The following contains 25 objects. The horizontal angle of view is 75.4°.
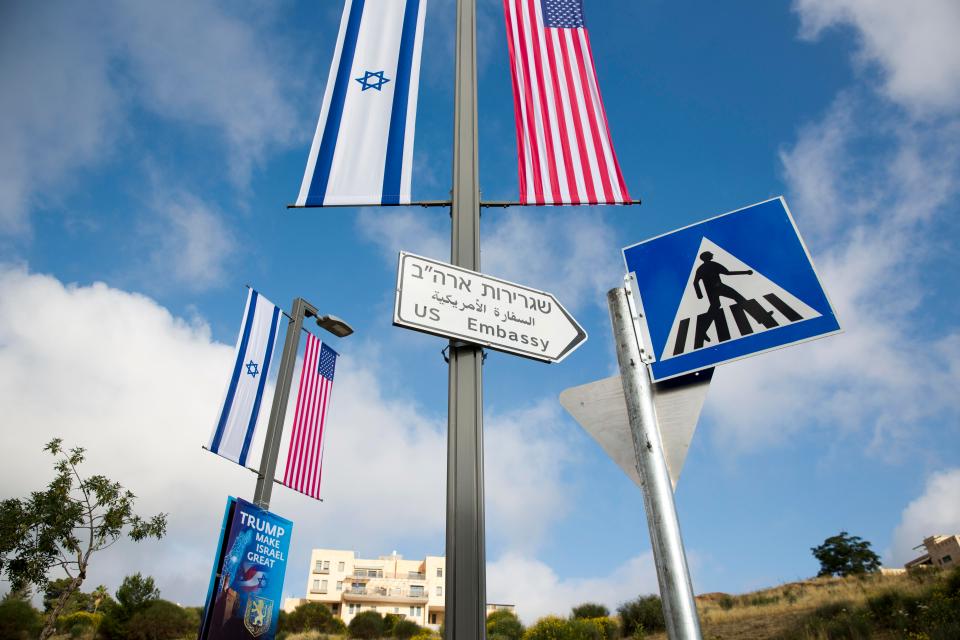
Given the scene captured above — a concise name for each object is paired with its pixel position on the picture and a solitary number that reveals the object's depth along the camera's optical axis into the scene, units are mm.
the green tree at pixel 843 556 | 43625
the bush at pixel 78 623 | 35375
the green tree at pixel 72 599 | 22547
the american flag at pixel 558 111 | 5434
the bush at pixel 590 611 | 30734
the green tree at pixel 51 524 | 21562
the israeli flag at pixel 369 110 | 5184
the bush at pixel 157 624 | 33219
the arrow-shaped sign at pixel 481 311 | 3523
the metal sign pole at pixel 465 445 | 2994
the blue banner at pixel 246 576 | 5785
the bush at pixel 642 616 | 24438
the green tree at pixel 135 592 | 34312
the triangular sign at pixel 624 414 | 2029
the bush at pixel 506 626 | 28438
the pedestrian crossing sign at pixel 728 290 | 2361
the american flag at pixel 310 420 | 8977
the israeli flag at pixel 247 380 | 8539
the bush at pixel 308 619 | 40844
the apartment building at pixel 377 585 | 65438
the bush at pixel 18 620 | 28422
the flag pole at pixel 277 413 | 7590
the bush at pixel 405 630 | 39403
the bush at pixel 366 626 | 40656
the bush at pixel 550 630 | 22719
